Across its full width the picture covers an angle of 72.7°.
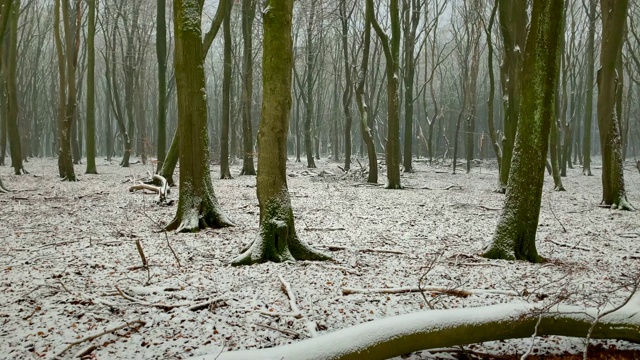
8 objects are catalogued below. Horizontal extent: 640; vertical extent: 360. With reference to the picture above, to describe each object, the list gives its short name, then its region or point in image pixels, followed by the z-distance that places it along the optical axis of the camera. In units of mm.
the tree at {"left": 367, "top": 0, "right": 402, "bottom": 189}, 12430
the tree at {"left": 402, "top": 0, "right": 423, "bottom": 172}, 18562
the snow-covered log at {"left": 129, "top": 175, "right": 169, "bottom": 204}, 9227
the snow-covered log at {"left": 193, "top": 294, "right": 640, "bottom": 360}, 2549
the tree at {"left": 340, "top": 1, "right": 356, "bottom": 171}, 18312
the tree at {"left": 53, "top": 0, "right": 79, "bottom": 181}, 14172
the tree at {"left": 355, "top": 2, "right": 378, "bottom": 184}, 14070
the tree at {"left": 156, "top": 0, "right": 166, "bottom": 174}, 12070
